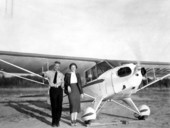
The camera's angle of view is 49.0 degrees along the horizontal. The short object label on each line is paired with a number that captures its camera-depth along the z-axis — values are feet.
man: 14.88
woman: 15.26
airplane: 17.63
